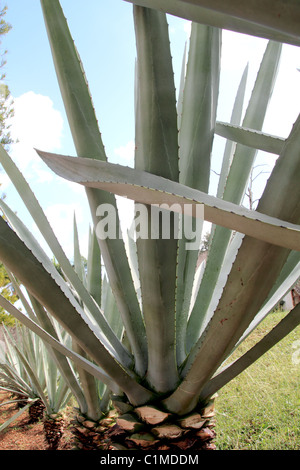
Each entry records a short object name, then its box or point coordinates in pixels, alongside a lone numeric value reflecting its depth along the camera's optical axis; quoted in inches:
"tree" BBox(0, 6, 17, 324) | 247.3
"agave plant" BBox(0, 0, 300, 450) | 17.7
